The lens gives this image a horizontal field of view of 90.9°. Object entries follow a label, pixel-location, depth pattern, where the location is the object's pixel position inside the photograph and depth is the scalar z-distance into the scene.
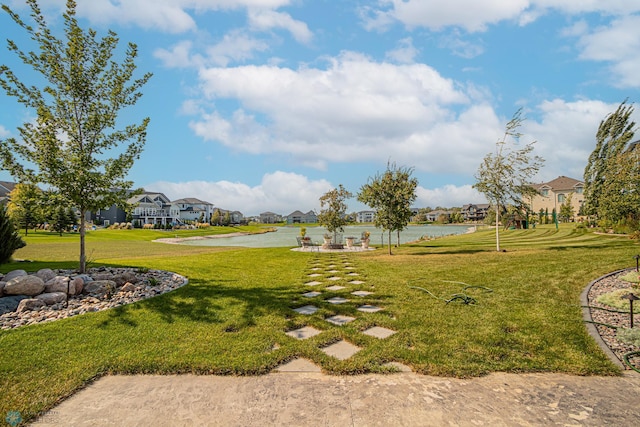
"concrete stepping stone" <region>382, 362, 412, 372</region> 3.10
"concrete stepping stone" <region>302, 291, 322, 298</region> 6.36
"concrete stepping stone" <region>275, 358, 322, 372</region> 3.13
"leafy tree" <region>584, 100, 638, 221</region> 22.69
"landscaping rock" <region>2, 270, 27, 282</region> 5.52
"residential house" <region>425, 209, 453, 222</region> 116.90
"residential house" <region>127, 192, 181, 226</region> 70.57
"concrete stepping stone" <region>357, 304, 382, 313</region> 5.17
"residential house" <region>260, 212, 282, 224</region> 153.75
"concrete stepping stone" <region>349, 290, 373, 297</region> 6.38
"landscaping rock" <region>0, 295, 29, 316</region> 4.80
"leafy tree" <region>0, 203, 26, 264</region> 7.93
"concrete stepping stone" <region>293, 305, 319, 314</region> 5.13
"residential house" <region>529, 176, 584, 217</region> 47.03
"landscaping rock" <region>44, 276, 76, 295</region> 5.50
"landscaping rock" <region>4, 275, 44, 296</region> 5.20
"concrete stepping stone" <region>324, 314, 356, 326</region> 4.59
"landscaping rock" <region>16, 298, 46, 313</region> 4.81
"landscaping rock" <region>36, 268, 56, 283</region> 5.89
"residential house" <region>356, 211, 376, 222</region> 152.88
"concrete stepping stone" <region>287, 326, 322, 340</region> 4.04
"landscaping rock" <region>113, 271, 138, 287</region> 6.31
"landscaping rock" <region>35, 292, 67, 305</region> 5.11
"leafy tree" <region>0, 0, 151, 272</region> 6.44
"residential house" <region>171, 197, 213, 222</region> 95.58
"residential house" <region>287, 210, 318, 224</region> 149.25
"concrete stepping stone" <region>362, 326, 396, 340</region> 4.02
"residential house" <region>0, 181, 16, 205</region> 50.04
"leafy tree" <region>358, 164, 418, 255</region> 15.12
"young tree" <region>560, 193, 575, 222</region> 40.34
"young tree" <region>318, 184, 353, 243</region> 22.02
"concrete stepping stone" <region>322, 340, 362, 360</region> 3.45
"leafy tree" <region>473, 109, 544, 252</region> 14.21
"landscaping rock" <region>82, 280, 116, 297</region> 5.62
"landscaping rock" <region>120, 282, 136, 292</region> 5.90
